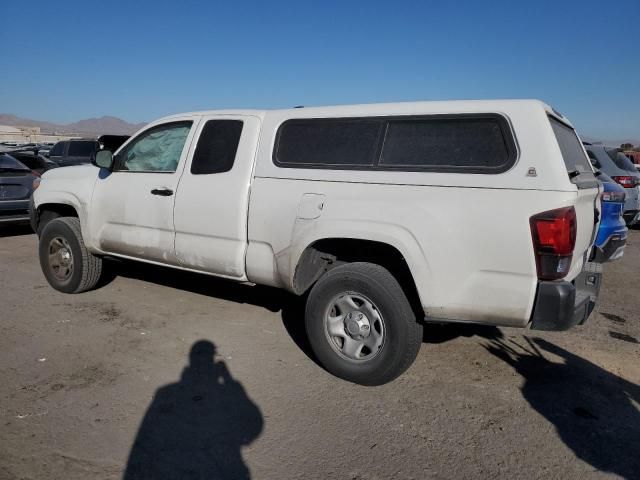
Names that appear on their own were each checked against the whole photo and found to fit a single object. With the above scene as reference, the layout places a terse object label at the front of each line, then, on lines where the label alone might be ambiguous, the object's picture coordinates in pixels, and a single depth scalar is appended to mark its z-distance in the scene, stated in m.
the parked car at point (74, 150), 16.41
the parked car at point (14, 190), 9.02
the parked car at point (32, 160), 10.84
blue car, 4.25
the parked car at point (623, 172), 8.99
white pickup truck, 3.00
